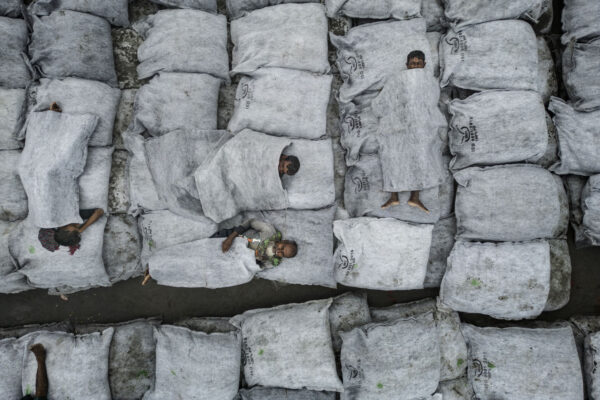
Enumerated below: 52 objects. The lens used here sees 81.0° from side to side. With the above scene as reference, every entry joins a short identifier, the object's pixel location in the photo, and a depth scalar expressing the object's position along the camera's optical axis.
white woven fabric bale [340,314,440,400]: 2.11
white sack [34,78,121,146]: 2.16
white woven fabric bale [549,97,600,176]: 2.19
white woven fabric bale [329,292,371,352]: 2.28
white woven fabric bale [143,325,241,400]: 2.15
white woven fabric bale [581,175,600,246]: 2.20
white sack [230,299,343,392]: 2.17
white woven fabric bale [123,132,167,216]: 2.24
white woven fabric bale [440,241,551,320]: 2.12
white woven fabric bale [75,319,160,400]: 2.27
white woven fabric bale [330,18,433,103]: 2.19
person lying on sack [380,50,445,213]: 2.04
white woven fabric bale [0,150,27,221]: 2.19
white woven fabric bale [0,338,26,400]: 2.19
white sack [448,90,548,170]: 2.10
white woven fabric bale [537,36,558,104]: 2.32
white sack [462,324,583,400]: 2.11
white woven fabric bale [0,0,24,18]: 2.29
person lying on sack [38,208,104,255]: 2.13
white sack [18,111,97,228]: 2.04
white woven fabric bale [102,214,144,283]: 2.28
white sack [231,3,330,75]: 2.21
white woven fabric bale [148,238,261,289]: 2.20
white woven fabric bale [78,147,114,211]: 2.19
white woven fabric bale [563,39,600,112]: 2.21
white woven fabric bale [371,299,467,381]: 2.25
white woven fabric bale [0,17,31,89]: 2.22
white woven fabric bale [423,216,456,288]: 2.28
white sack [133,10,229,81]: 2.21
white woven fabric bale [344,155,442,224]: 2.17
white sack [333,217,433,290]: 2.14
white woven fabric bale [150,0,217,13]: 2.28
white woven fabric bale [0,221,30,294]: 2.18
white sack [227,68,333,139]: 2.21
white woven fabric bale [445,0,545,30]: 2.15
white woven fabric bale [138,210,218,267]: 2.26
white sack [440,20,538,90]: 2.14
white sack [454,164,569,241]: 2.08
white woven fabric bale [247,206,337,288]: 2.25
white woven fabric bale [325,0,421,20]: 2.21
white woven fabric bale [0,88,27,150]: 2.20
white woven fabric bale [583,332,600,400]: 2.18
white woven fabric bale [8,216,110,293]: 2.16
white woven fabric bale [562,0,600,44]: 2.22
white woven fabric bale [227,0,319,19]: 2.32
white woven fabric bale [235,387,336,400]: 2.23
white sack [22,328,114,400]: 2.15
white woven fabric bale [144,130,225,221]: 2.10
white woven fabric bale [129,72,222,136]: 2.19
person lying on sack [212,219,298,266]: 2.18
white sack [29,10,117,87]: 2.18
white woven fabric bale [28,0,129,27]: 2.21
